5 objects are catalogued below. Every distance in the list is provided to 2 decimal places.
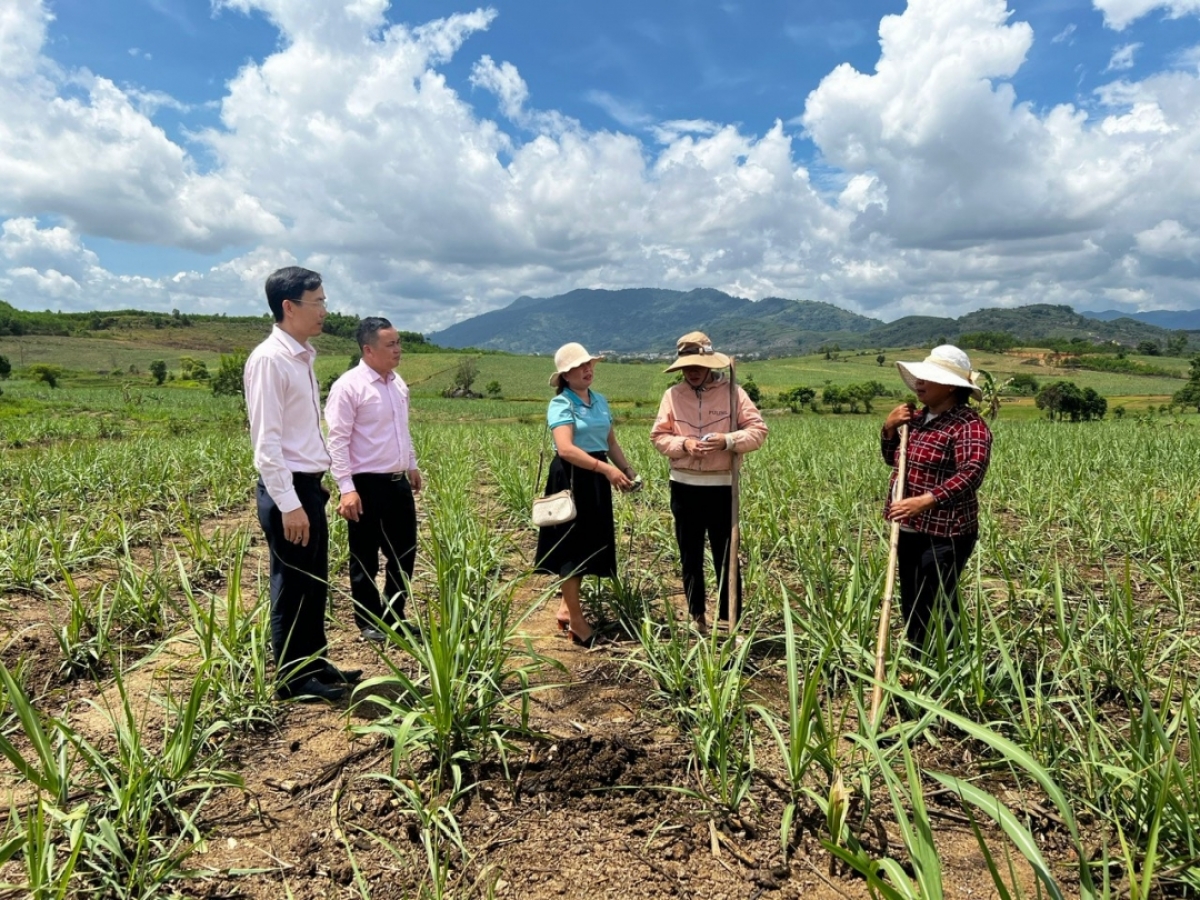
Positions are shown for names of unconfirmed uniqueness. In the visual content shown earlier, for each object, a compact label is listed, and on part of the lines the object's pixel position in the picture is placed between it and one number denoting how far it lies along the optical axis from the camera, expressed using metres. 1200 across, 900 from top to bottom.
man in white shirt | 2.77
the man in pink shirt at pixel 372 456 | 3.56
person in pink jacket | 3.48
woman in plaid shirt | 2.87
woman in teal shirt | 3.53
